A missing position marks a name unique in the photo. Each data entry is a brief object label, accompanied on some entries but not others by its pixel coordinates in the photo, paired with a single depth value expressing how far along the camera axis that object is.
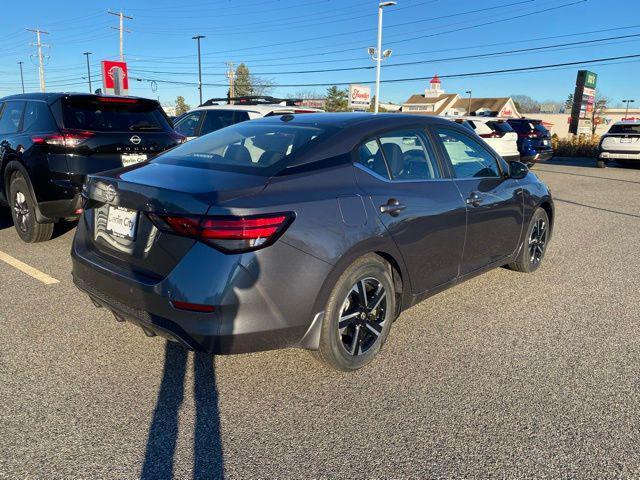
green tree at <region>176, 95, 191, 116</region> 102.81
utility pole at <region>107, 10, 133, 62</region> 43.00
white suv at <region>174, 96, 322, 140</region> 8.87
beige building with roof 85.62
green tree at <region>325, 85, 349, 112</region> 97.56
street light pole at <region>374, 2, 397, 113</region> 31.56
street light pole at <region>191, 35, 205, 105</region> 58.36
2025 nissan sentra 2.59
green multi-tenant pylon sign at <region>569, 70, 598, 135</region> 29.06
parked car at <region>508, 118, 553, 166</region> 16.82
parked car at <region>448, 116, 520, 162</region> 13.30
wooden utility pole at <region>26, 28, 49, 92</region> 57.46
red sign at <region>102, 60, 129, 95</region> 19.55
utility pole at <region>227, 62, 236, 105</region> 70.12
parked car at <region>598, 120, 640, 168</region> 17.05
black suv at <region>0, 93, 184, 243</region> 5.37
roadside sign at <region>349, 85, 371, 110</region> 43.53
